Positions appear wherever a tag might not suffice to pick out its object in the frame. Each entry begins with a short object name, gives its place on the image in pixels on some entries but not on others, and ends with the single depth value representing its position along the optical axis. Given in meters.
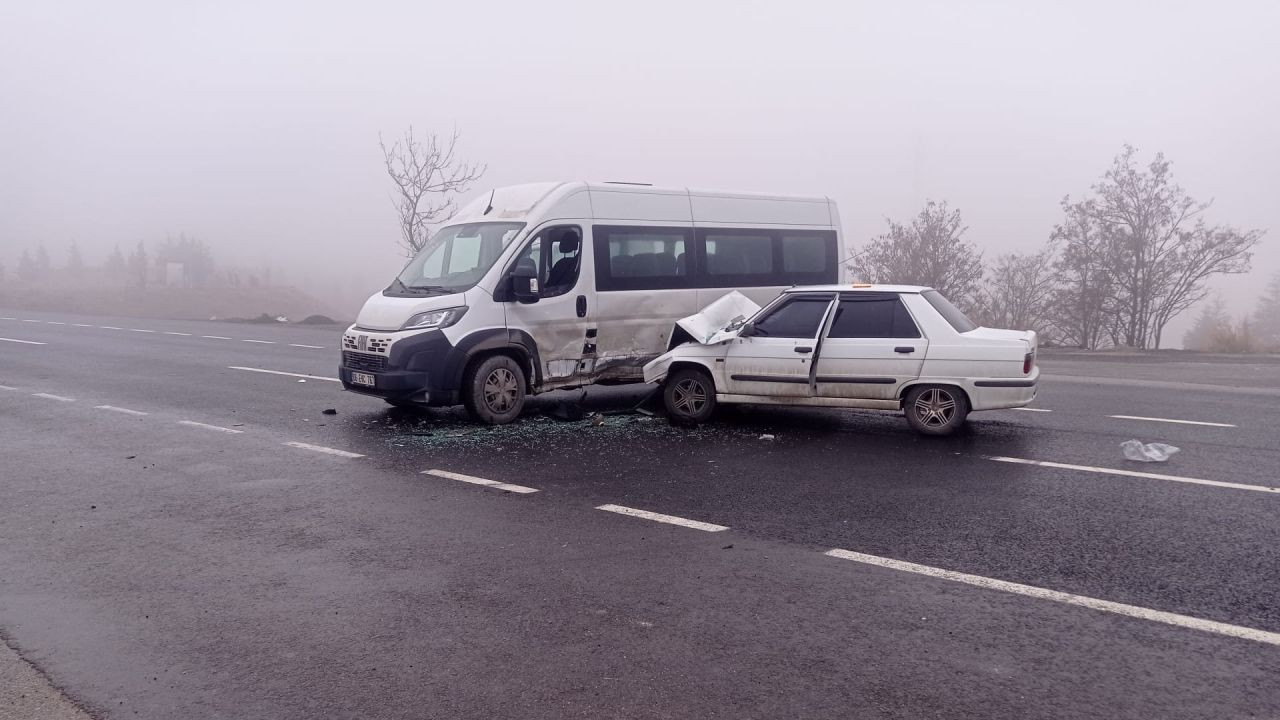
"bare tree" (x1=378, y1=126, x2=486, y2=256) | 35.03
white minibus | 9.87
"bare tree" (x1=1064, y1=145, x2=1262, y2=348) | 34.06
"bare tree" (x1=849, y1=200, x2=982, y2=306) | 40.28
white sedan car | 9.05
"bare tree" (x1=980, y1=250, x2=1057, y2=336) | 43.75
